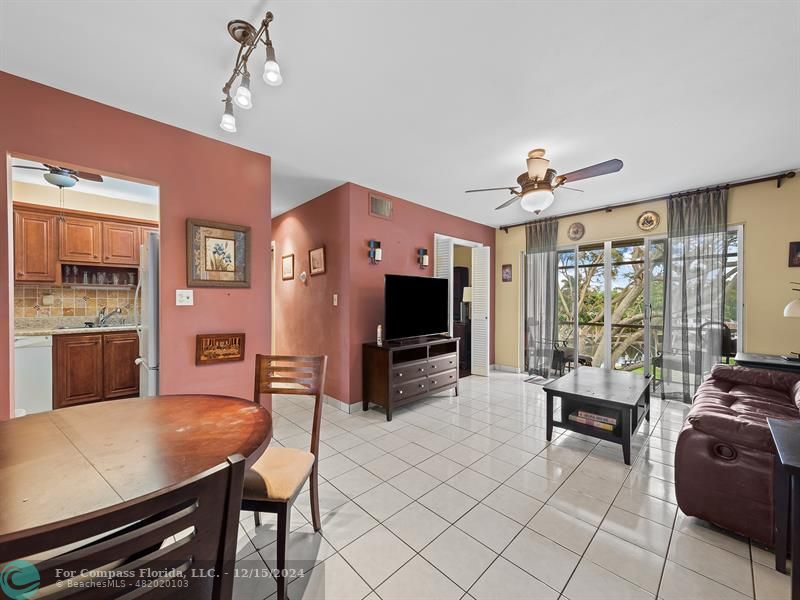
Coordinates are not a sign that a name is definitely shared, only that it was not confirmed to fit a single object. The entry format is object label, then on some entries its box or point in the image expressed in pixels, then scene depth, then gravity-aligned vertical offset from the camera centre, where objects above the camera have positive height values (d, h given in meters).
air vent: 3.91 +1.09
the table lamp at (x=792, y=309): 2.89 -0.12
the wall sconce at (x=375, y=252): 3.83 +0.51
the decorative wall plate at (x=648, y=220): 4.31 +1.03
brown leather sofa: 1.65 -0.95
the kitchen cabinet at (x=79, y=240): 3.88 +0.67
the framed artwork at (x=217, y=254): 2.61 +0.34
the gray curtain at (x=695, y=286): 3.80 +0.13
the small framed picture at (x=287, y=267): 4.71 +0.41
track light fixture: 1.41 +1.17
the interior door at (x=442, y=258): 4.81 +0.56
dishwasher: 3.22 -0.81
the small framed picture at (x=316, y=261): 4.02 +0.43
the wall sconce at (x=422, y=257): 4.52 +0.54
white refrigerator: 2.45 -0.12
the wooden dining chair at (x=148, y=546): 0.47 -0.42
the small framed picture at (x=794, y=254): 3.40 +0.45
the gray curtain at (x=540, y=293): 5.17 +0.04
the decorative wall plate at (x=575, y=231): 4.96 +1.00
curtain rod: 3.40 +1.29
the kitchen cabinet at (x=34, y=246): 3.66 +0.55
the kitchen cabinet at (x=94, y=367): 3.55 -0.85
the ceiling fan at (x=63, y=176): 2.79 +1.04
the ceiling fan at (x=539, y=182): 2.74 +0.99
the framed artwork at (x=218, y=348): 2.64 -0.45
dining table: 0.81 -0.52
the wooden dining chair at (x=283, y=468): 1.37 -0.84
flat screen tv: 3.75 -0.14
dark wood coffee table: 2.54 -0.85
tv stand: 3.49 -0.89
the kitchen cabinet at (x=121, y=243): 4.15 +0.67
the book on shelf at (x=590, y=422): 2.64 -1.07
